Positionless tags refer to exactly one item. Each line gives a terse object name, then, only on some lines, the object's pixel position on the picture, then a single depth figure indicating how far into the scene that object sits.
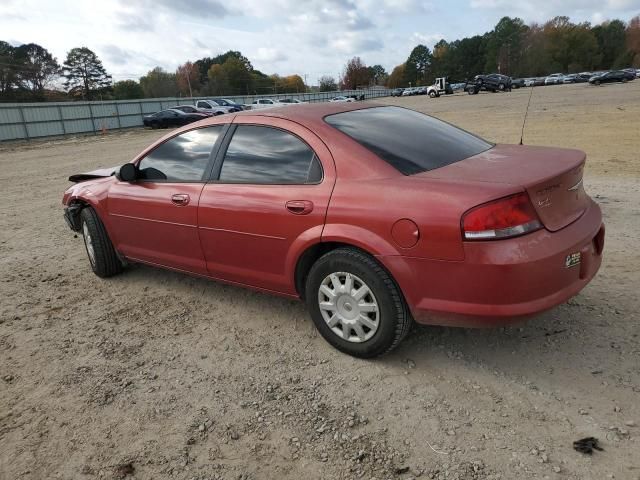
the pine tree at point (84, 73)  77.56
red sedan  2.62
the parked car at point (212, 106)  34.78
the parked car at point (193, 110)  32.72
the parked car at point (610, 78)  52.82
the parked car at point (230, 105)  35.09
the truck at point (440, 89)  58.03
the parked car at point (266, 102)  40.84
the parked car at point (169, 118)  31.89
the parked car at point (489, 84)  53.53
